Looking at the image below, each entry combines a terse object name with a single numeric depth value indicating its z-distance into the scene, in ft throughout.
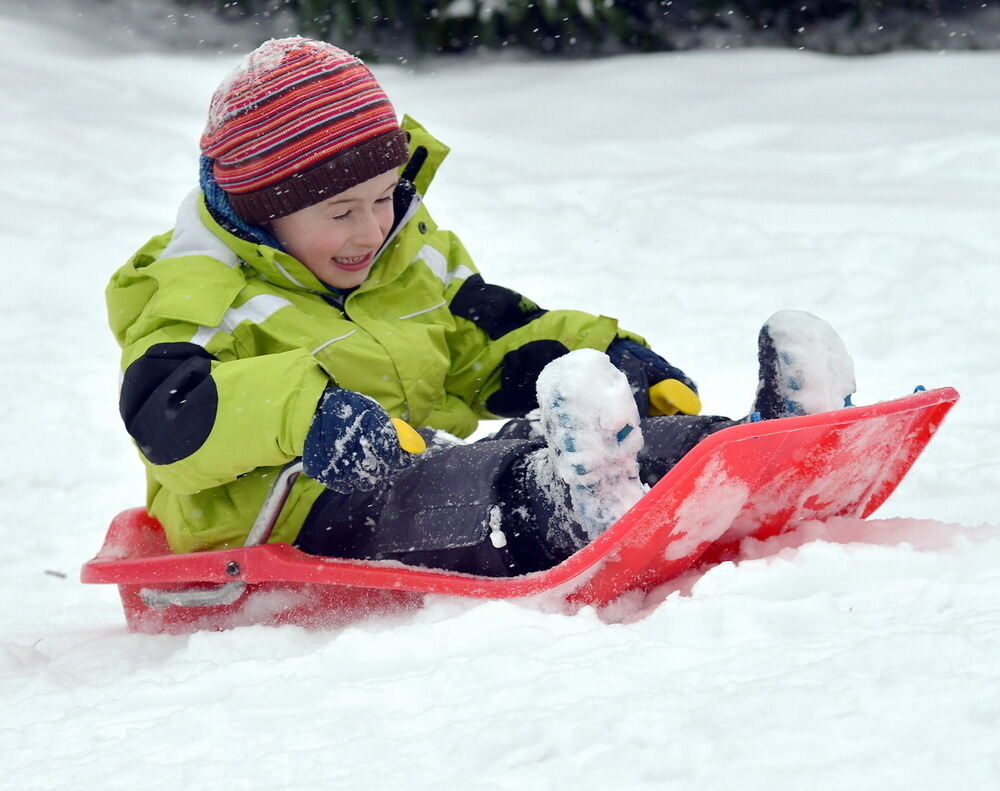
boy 26.24
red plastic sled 25.93
